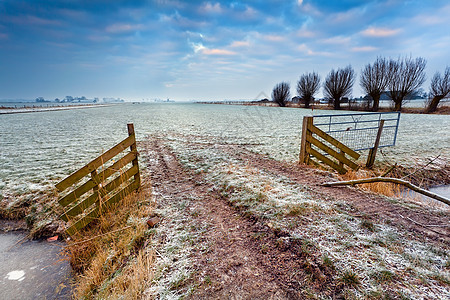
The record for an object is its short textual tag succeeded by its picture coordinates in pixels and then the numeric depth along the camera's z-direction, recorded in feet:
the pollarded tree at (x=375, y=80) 99.81
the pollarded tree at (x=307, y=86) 146.76
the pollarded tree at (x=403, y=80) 93.35
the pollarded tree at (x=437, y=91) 93.76
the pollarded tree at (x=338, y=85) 123.65
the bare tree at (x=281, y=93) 178.91
